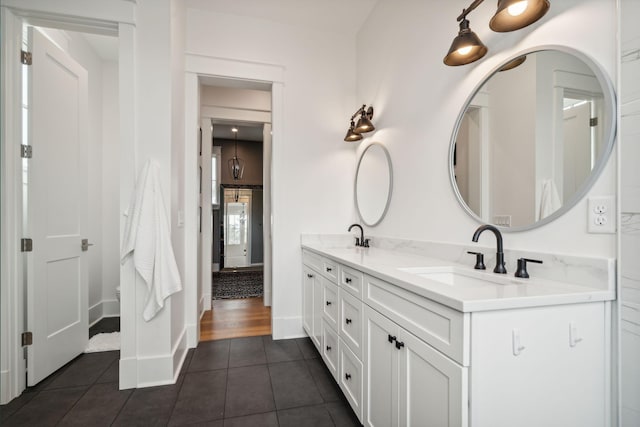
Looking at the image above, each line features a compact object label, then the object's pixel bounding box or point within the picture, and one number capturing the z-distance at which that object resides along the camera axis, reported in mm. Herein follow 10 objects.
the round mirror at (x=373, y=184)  2510
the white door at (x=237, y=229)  7367
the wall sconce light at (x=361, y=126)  2580
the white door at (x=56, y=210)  2012
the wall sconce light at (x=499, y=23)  1133
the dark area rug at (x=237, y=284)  4598
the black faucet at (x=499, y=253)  1306
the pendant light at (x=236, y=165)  6176
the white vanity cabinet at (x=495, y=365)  859
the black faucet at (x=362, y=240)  2705
